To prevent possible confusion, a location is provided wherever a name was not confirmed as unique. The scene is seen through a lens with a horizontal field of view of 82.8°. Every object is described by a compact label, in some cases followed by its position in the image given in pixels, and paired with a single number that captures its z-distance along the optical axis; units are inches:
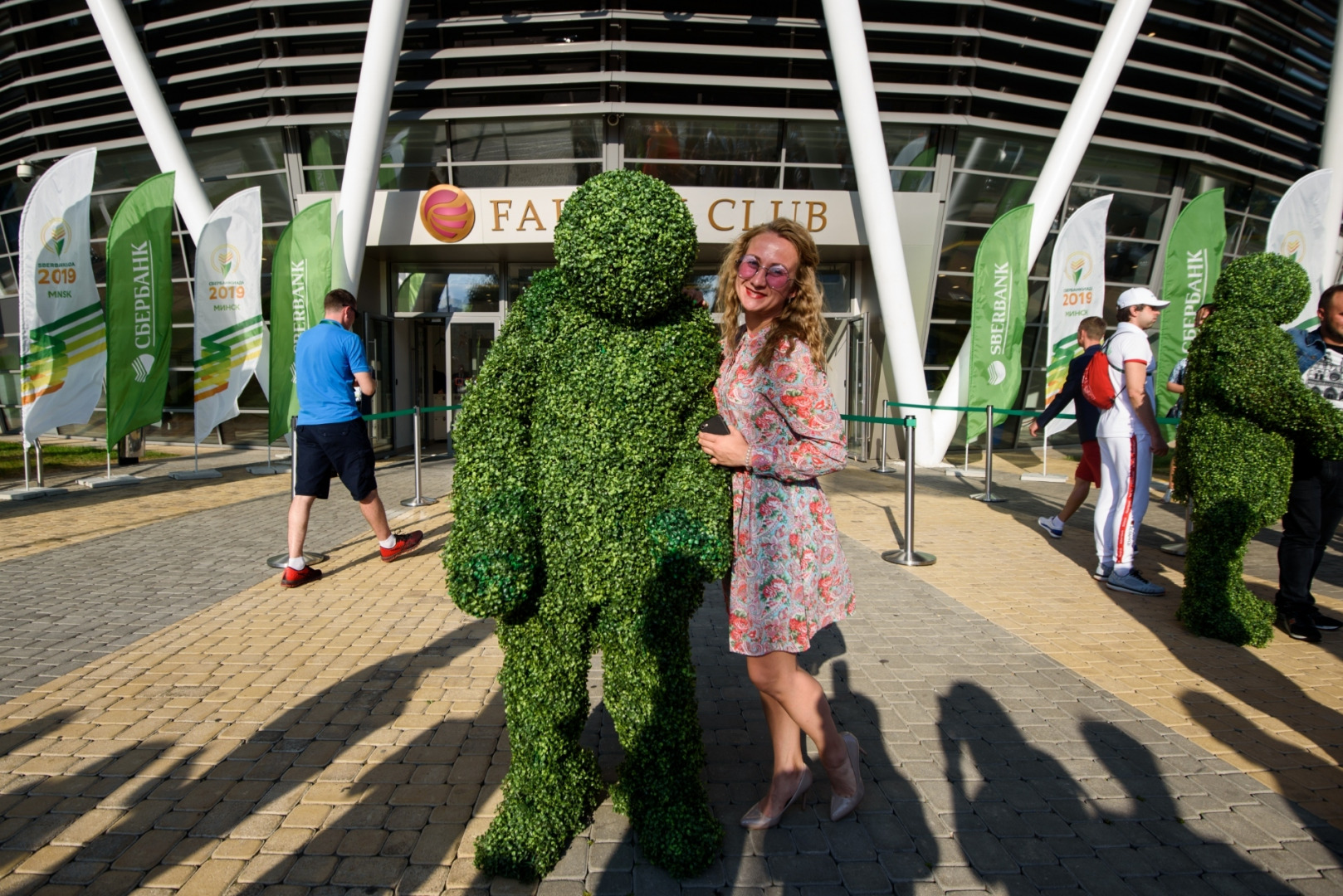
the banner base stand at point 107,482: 381.4
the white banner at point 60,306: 334.6
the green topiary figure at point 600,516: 89.4
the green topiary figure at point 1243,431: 155.6
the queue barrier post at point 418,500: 324.3
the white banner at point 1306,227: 430.6
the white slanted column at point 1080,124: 446.0
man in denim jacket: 162.7
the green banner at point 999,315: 415.8
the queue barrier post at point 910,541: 232.2
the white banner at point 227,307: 388.5
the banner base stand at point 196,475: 421.1
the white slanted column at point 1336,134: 512.7
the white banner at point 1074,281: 413.4
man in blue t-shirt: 204.5
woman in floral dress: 90.3
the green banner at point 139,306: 359.9
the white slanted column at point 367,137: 417.7
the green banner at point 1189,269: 394.3
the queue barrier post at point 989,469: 349.7
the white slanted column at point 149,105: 467.2
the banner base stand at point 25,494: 345.1
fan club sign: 474.9
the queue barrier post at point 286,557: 215.2
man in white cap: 192.4
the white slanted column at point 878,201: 424.5
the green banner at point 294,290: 390.3
